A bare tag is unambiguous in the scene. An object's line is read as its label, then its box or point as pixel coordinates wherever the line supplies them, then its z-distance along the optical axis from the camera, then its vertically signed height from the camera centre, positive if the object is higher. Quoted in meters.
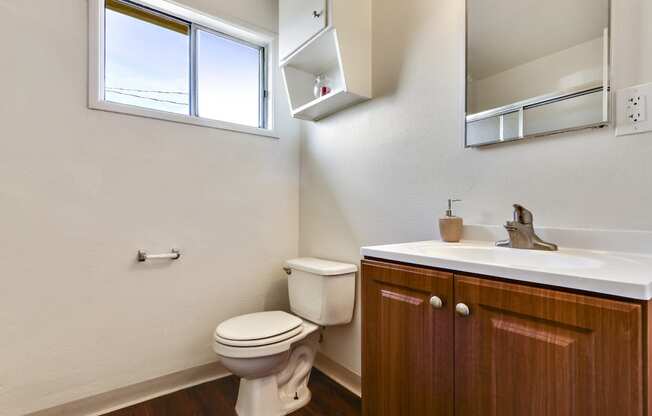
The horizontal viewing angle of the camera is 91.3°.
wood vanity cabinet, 0.59 -0.32
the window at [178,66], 1.73 +0.86
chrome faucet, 1.03 -0.08
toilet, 1.46 -0.64
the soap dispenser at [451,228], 1.26 -0.08
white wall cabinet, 1.60 +0.86
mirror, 0.98 +0.48
